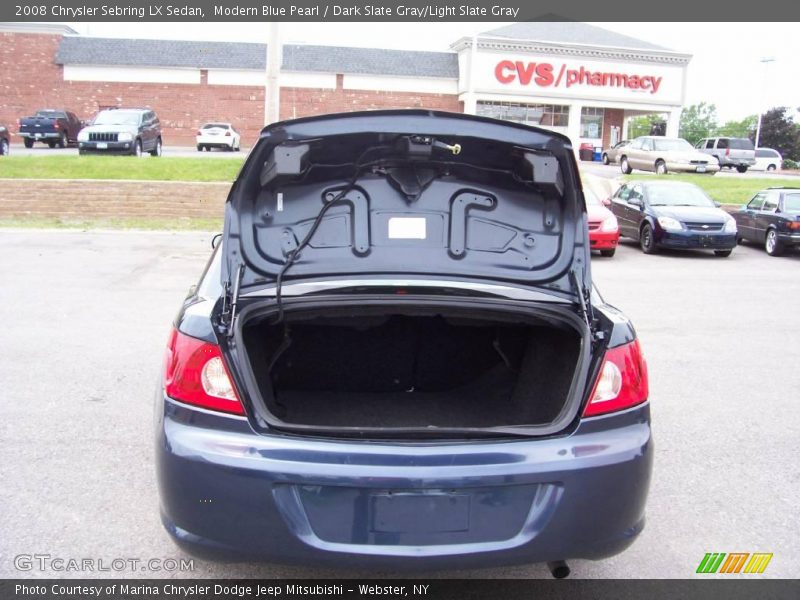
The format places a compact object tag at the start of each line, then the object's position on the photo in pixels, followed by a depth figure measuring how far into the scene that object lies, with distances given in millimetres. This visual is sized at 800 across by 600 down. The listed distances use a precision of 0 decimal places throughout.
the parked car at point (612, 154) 34566
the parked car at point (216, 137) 35000
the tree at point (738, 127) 88300
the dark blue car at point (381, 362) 2422
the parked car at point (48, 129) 31547
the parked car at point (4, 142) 24141
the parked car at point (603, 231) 13641
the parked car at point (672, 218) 14195
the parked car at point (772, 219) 14672
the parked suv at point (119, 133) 23109
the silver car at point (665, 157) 28406
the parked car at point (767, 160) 43938
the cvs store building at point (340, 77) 41156
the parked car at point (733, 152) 36031
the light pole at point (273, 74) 15977
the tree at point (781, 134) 63250
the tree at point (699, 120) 101375
